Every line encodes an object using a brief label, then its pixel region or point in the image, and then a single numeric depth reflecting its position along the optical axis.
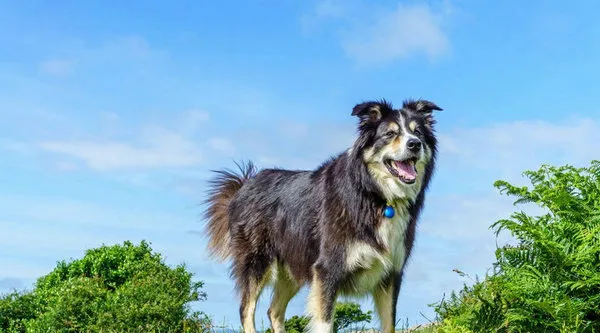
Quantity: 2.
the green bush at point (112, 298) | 9.76
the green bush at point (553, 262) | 4.67
